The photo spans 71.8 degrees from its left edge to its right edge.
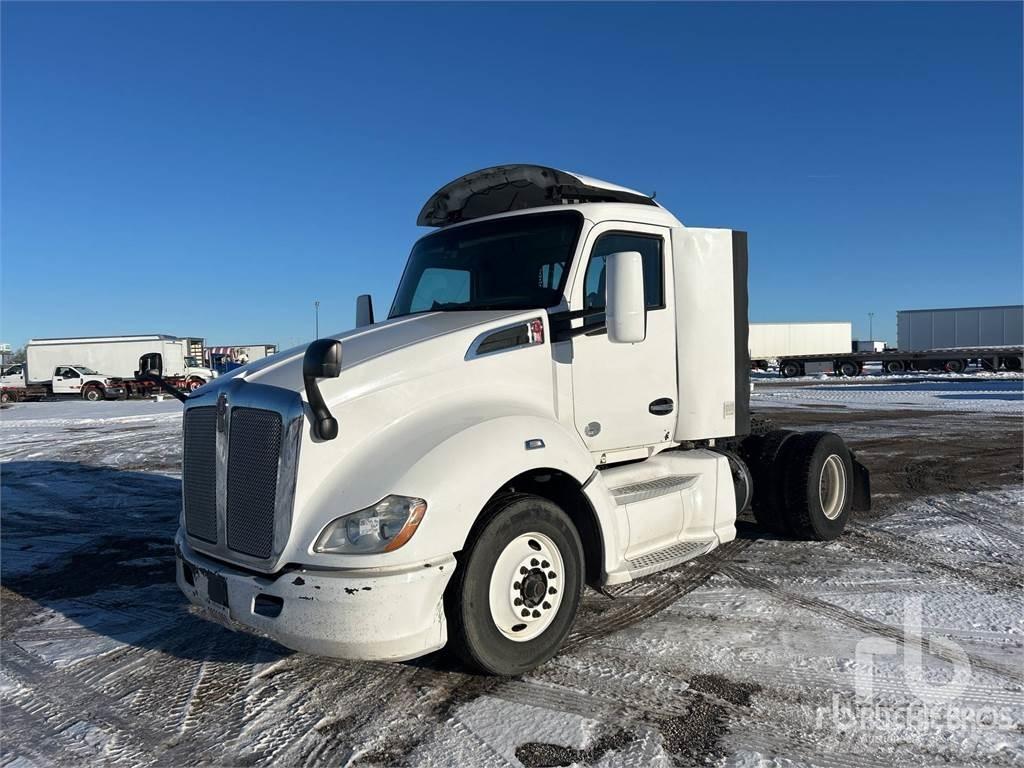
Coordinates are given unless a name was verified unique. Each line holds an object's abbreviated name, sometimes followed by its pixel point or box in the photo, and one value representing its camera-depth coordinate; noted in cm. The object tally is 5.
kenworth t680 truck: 326
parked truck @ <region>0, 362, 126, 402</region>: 3669
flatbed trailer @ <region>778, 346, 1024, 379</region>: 4381
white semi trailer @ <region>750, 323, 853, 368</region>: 4881
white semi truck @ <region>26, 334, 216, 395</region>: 3884
